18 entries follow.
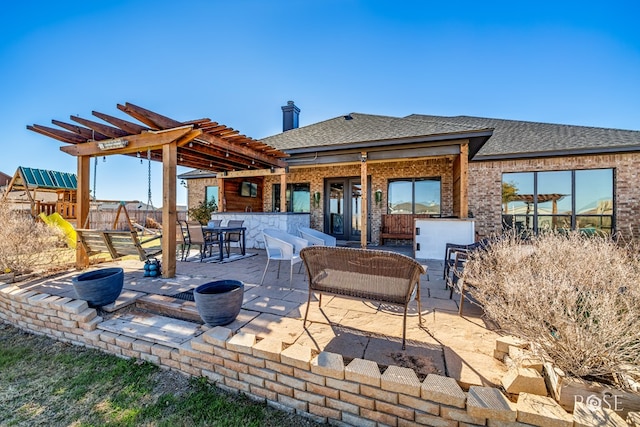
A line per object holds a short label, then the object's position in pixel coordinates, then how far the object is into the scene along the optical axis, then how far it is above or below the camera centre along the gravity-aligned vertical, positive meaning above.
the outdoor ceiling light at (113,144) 4.53 +1.15
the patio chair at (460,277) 2.84 -0.81
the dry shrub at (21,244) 4.34 -0.61
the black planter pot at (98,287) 2.99 -0.89
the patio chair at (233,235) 6.32 -0.60
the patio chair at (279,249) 3.99 -0.61
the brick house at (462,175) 6.82 +1.12
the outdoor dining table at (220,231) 5.73 -0.47
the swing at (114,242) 4.26 -0.54
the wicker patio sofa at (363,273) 2.18 -0.56
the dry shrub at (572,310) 1.54 -0.67
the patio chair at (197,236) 5.75 -0.57
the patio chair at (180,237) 5.66 -0.60
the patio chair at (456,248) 3.79 -0.56
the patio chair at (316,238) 5.18 -0.56
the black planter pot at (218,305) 2.46 -0.90
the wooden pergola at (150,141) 4.15 +1.22
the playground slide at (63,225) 7.75 -0.49
